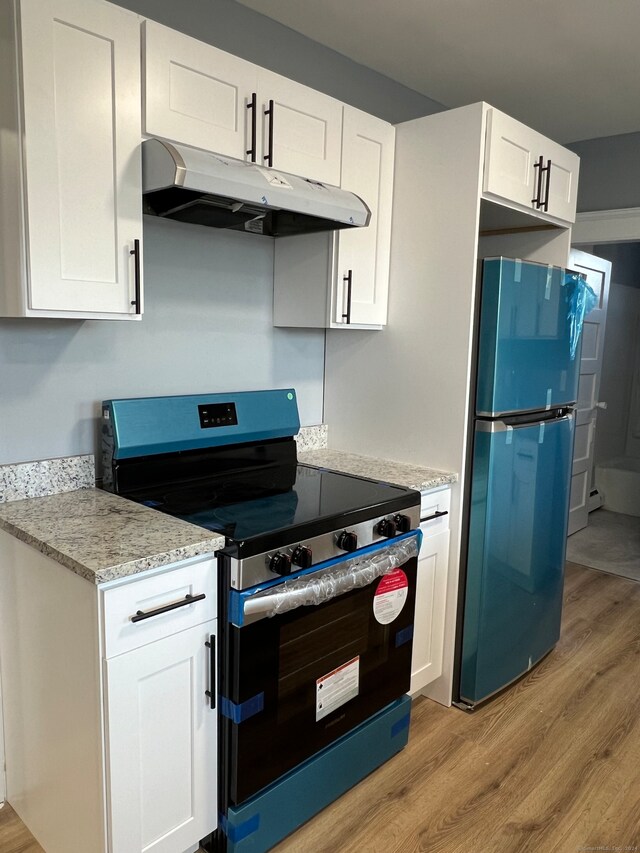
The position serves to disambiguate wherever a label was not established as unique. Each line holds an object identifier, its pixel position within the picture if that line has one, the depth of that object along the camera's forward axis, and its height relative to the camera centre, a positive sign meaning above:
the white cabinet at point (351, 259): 2.41 +0.30
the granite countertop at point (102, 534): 1.49 -0.49
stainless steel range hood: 1.72 +0.40
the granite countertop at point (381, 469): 2.35 -0.48
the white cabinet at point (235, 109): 1.80 +0.68
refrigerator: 2.41 -0.45
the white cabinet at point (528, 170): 2.35 +0.67
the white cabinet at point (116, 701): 1.52 -0.89
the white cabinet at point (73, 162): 1.59 +0.43
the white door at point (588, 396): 4.49 -0.33
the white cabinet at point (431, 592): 2.40 -0.91
